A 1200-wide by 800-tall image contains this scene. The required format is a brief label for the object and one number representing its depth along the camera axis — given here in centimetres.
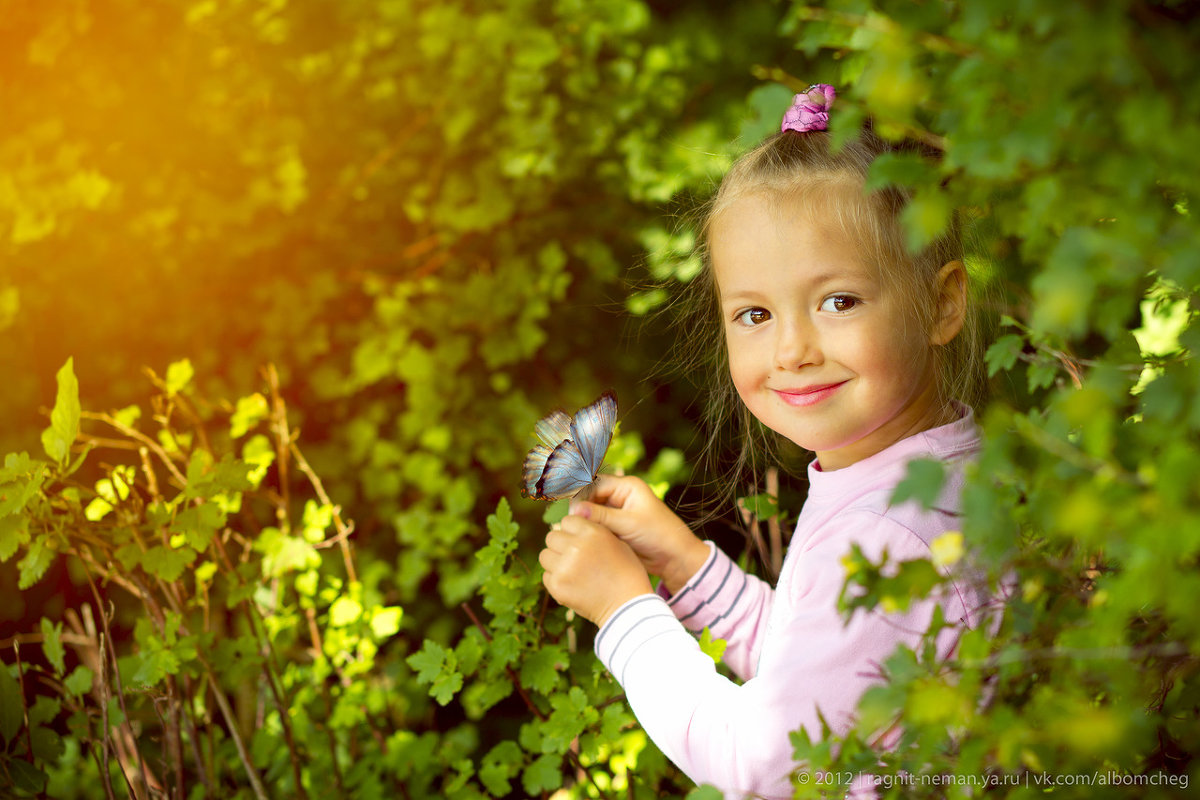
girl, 110
